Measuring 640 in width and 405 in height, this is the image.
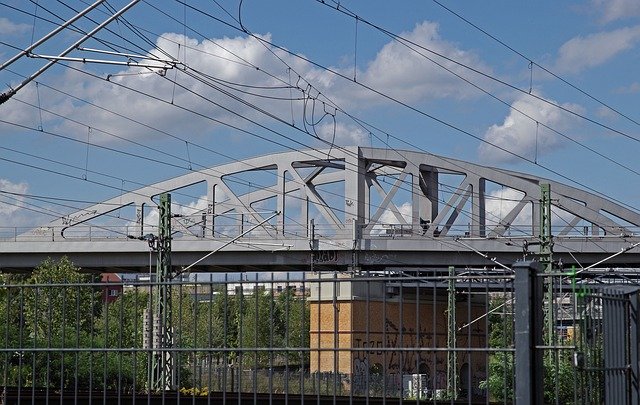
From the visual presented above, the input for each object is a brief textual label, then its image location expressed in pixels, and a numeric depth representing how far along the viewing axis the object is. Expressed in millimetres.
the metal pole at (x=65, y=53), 19406
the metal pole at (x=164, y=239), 35094
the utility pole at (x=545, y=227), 37156
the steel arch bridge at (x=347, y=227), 82500
